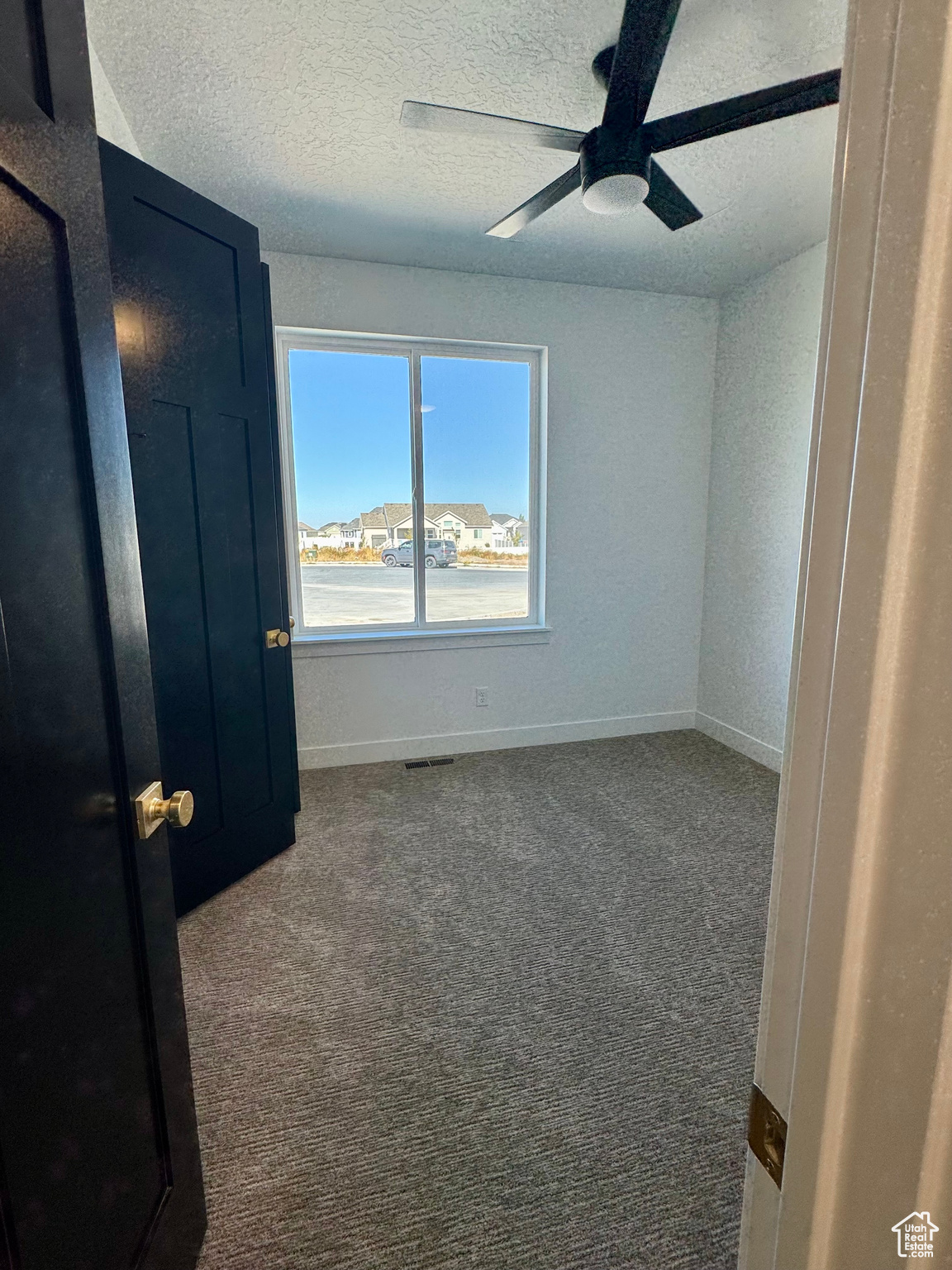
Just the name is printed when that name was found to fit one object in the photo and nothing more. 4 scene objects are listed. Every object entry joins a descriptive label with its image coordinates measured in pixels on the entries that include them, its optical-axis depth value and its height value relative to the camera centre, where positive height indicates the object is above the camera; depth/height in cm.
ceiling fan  125 +106
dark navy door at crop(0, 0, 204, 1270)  60 -25
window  314 +32
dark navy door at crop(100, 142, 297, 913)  169 +10
